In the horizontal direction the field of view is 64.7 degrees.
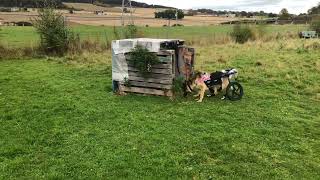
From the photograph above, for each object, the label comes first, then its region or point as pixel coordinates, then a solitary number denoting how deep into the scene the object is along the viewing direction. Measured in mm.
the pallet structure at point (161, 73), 6152
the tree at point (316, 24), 17702
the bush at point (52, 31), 11963
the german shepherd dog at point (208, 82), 6112
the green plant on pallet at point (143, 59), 6179
